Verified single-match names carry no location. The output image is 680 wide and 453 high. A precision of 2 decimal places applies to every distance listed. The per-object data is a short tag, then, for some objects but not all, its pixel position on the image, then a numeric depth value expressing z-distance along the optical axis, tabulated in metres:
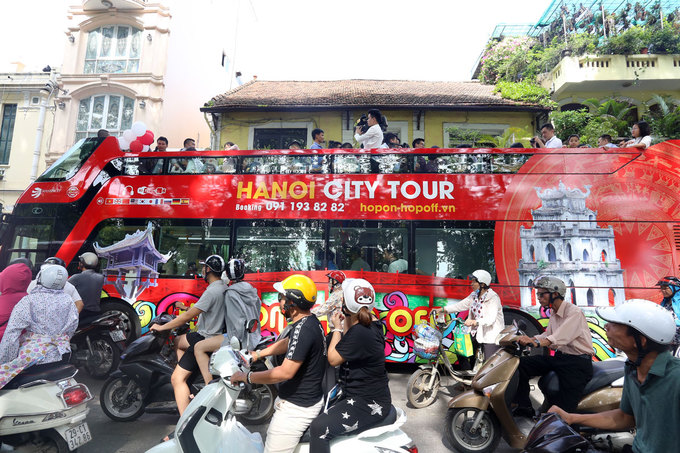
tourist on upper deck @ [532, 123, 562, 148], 7.05
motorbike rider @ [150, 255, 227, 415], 3.75
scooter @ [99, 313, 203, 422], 4.20
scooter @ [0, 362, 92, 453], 2.90
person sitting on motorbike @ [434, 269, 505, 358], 5.04
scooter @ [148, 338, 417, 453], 2.14
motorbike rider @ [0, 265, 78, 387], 3.11
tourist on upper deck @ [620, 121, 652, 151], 5.64
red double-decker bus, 5.54
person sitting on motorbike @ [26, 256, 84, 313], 4.37
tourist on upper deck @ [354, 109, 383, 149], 6.89
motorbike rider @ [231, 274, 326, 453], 2.20
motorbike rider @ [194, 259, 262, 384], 3.80
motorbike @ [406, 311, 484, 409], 4.89
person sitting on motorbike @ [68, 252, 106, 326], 5.45
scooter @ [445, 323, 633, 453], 3.51
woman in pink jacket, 3.60
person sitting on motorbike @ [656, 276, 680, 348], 5.00
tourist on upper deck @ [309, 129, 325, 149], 7.30
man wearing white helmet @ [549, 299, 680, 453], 1.60
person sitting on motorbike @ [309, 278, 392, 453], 2.15
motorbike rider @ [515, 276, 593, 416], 3.47
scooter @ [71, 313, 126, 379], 5.45
